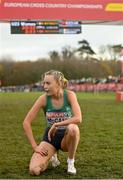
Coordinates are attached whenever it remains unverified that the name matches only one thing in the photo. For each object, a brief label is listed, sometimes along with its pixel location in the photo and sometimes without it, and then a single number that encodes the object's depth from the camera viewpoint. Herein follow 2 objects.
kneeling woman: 5.15
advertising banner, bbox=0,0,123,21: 11.61
